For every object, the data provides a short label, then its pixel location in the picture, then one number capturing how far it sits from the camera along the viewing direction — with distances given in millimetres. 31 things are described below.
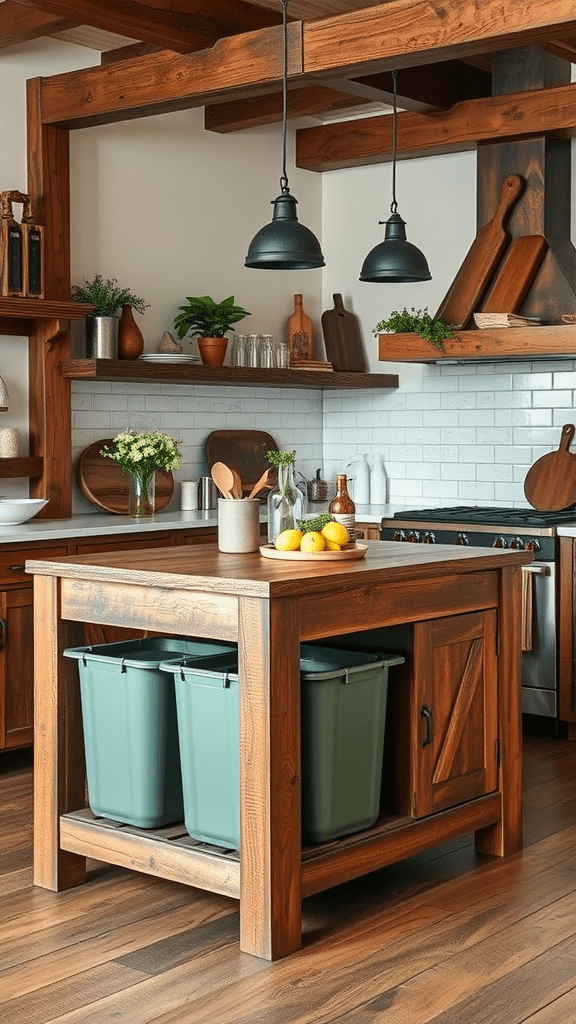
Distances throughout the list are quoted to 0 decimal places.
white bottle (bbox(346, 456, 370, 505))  7500
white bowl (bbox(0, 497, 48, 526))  5512
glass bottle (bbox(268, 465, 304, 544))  4227
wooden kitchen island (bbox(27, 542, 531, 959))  3369
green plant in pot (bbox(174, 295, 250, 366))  6711
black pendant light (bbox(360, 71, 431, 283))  4895
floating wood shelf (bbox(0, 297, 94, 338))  5668
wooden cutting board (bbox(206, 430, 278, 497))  7070
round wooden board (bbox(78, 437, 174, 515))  6359
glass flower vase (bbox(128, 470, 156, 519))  6242
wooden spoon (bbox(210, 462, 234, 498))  4191
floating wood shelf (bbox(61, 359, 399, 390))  6043
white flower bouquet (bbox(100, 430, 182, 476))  6090
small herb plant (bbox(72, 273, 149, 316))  6246
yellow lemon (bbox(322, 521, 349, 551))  4023
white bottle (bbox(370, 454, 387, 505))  7441
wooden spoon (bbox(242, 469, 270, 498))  4191
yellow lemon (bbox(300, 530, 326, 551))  3983
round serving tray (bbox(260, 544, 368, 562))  3939
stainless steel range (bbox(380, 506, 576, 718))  5918
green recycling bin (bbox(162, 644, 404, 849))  3568
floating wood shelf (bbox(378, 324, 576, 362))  6105
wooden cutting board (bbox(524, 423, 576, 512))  6531
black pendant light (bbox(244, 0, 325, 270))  4074
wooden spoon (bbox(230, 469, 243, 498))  4191
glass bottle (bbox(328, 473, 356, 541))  4180
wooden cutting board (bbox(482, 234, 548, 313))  6359
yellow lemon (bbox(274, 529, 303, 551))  4031
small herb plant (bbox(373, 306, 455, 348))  6449
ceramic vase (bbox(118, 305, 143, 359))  6367
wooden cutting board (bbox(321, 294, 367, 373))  7496
